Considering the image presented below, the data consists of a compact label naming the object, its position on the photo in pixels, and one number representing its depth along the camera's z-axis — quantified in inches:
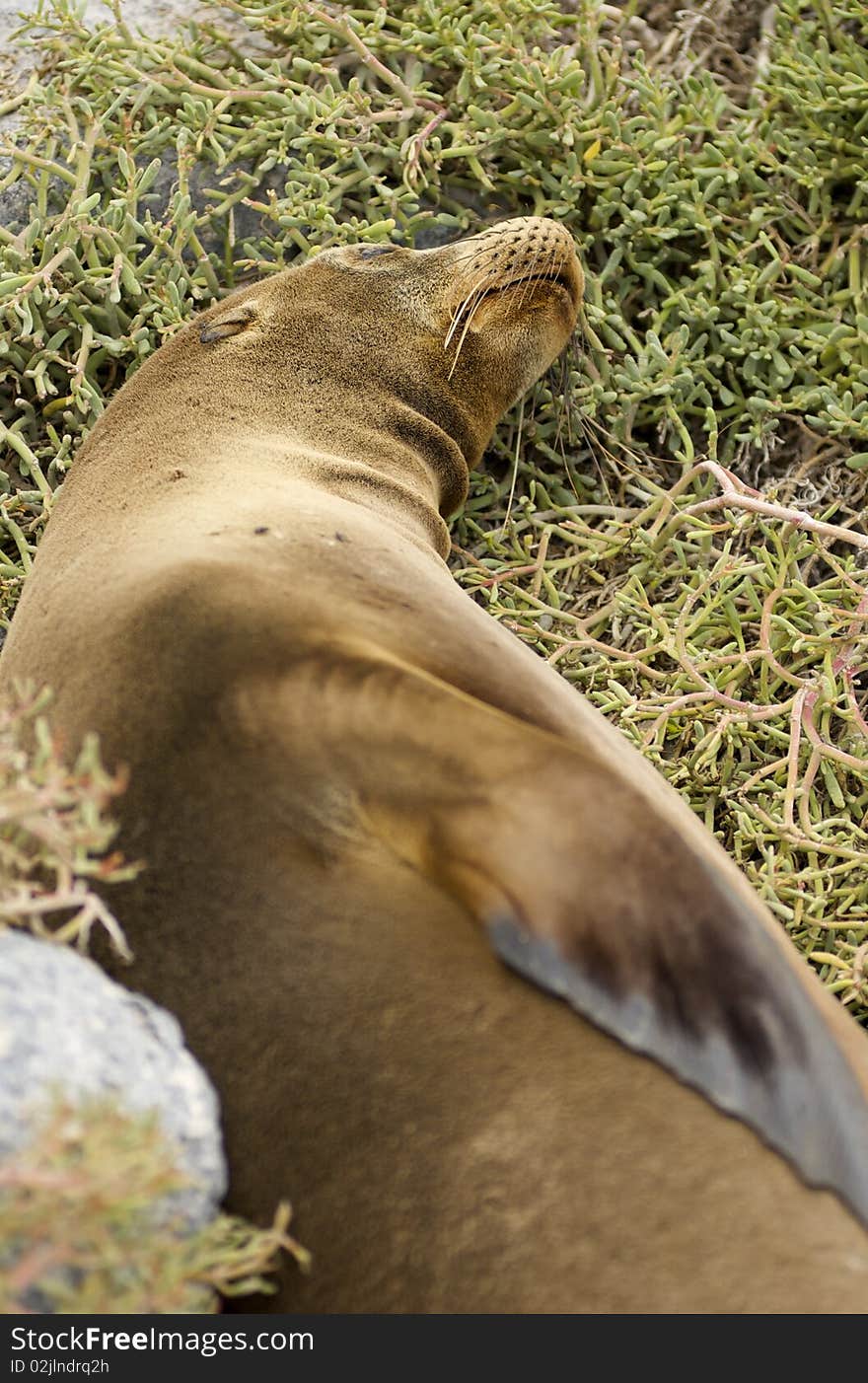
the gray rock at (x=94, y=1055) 124.1
